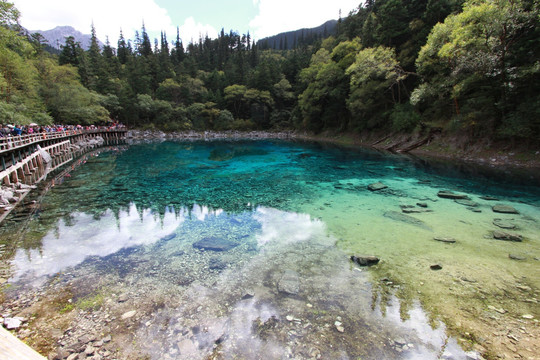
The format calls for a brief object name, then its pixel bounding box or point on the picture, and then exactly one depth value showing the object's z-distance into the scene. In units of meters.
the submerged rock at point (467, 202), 10.87
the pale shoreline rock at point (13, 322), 4.20
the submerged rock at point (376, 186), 14.13
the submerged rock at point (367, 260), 6.41
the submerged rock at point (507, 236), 7.50
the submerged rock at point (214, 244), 7.54
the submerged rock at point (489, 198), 11.55
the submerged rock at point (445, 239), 7.56
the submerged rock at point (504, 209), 9.84
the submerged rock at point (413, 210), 10.20
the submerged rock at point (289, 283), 5.41
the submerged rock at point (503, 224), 8.45
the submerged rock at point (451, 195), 11.87
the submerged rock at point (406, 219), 8.88
